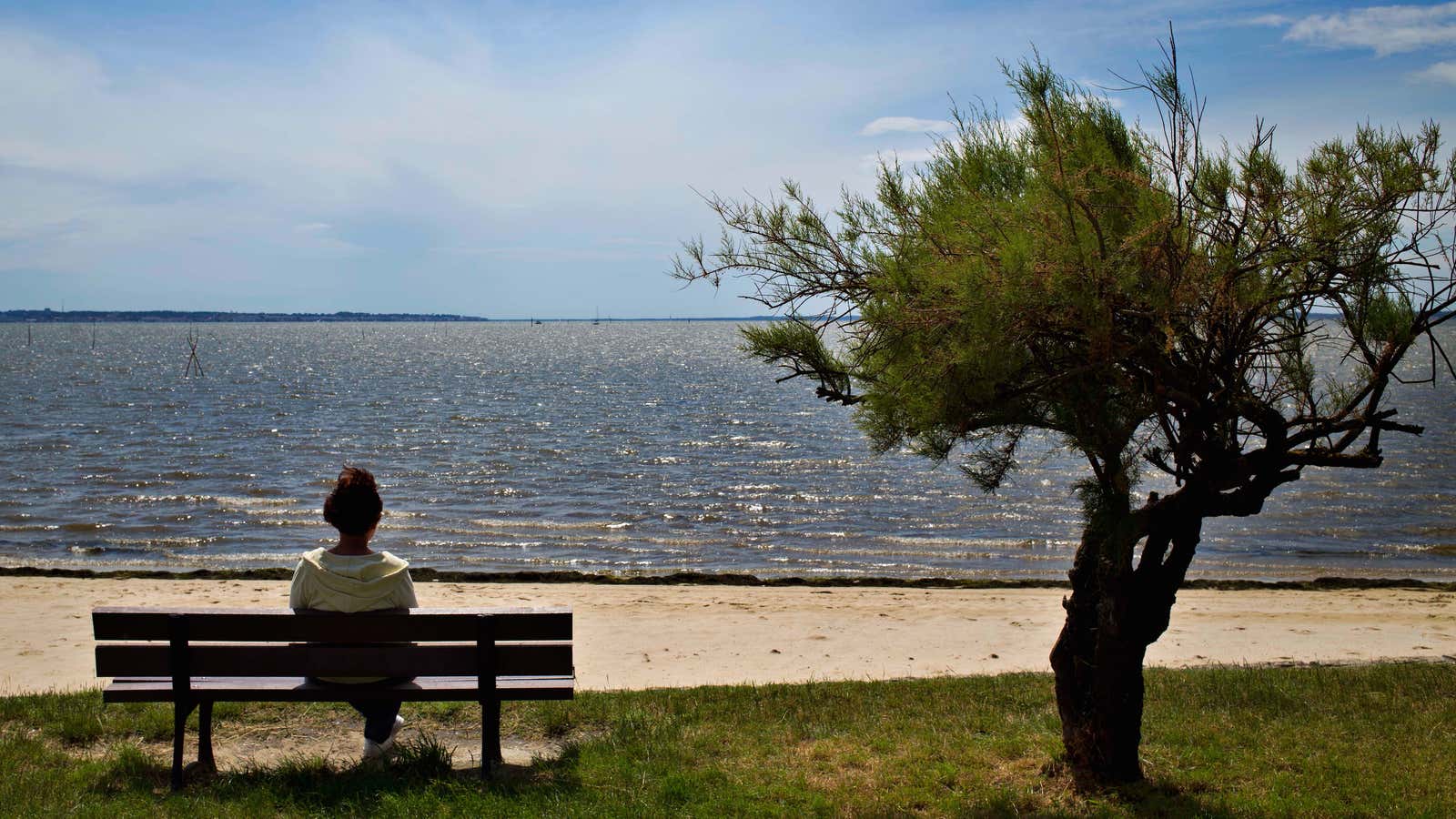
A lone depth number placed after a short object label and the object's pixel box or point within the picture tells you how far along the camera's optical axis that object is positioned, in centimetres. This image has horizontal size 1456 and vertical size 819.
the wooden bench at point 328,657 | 553
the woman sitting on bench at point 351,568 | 566
